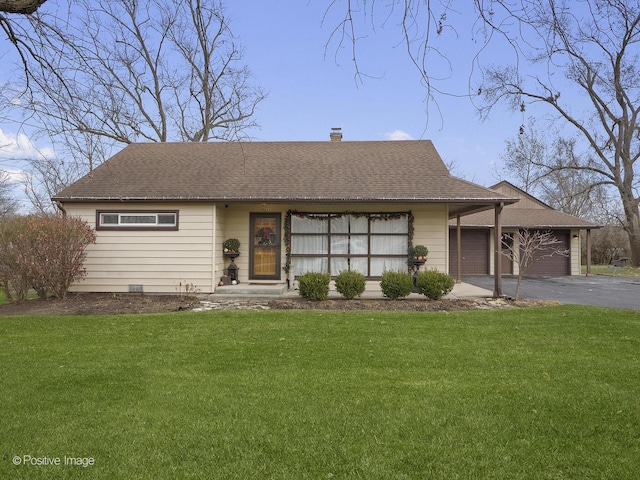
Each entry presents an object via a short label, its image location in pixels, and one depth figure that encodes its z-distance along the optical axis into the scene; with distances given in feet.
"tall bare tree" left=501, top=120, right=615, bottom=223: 96.43
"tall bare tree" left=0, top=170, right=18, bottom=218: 72.84
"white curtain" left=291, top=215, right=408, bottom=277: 40.06
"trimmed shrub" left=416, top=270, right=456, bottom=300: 31.99
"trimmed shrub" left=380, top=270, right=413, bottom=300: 32.19
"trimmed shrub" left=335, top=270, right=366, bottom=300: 32.24
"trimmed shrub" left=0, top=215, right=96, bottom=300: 30.78
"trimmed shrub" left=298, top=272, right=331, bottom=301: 31.78
